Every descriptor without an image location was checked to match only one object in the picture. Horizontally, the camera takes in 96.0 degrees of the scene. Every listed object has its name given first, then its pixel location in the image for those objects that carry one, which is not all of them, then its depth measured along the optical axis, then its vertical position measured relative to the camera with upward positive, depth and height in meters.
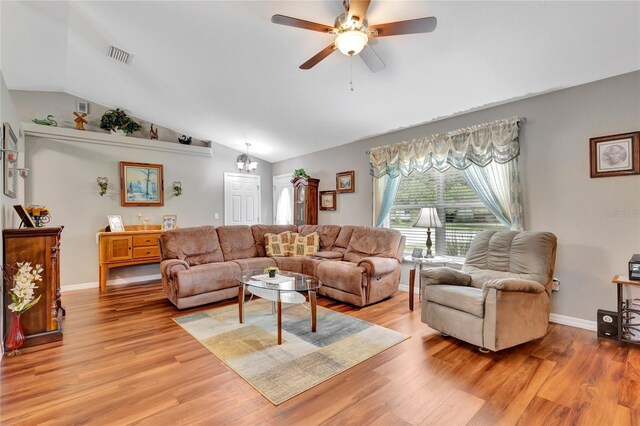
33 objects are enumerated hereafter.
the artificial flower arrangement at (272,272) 3.14 -0.63
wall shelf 4.38 +1.33
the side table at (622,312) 2.46 -0.89
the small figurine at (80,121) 4.77 +1.62
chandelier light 6.01 +1.12
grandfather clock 5.70 +0.31
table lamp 3.62 -0.09
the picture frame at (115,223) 4.79 -0.10
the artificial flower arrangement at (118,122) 4.97 +1.66
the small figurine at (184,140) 5.77 +1.54
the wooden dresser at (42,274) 2.57 -0.51
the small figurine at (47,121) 4.43 +1.52
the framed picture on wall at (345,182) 5.12 +0.59
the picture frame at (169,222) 5.43 -0.10
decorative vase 2.45 -1.01
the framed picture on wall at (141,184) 5.09 +0.59
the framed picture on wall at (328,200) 5.52 +0.27
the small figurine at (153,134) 5.46 +1.57
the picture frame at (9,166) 2.76 +0.54
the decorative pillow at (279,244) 4.79 -0.49
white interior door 6.33 +0.37
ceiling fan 1.97 +1.34
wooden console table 4.48 -0.51
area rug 2.07 -1.16
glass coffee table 2.71 -0.70
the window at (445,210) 3.76 +0.04
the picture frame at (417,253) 3.76 -0.53
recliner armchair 2.31 -0.70
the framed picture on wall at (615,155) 2.62 +0.53
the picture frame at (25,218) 2.73 +0.00
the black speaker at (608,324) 2.60 -1.04
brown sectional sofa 3.57 -0.67
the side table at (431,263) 3.52 -0.64
